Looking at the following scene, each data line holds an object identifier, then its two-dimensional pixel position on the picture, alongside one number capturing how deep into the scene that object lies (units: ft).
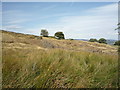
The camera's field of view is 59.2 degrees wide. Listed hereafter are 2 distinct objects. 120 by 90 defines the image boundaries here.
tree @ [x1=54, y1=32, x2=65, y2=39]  193.58
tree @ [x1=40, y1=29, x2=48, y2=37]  210.18
